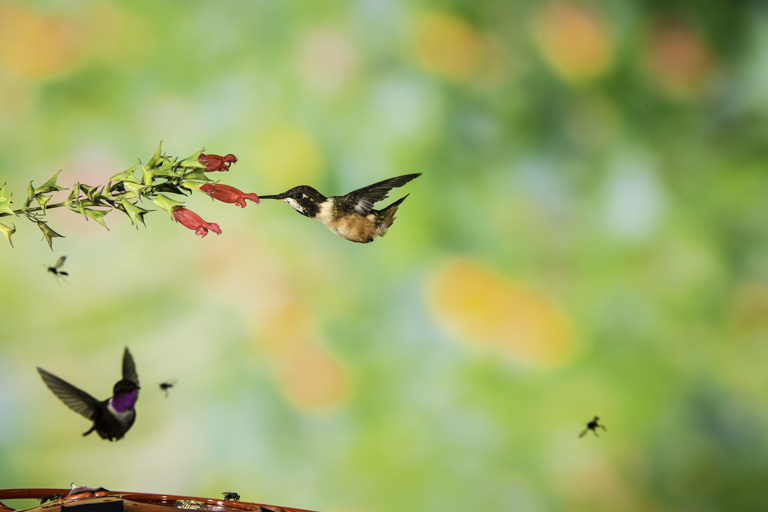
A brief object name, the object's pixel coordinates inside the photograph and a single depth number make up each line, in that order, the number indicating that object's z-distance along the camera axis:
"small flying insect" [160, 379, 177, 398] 5.05
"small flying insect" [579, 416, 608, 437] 5.67
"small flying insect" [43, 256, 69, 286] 4.87
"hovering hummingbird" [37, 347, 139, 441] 4.78
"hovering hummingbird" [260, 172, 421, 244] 5.29
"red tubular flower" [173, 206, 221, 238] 3.26
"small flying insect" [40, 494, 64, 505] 3.05
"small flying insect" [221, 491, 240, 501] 4.06
